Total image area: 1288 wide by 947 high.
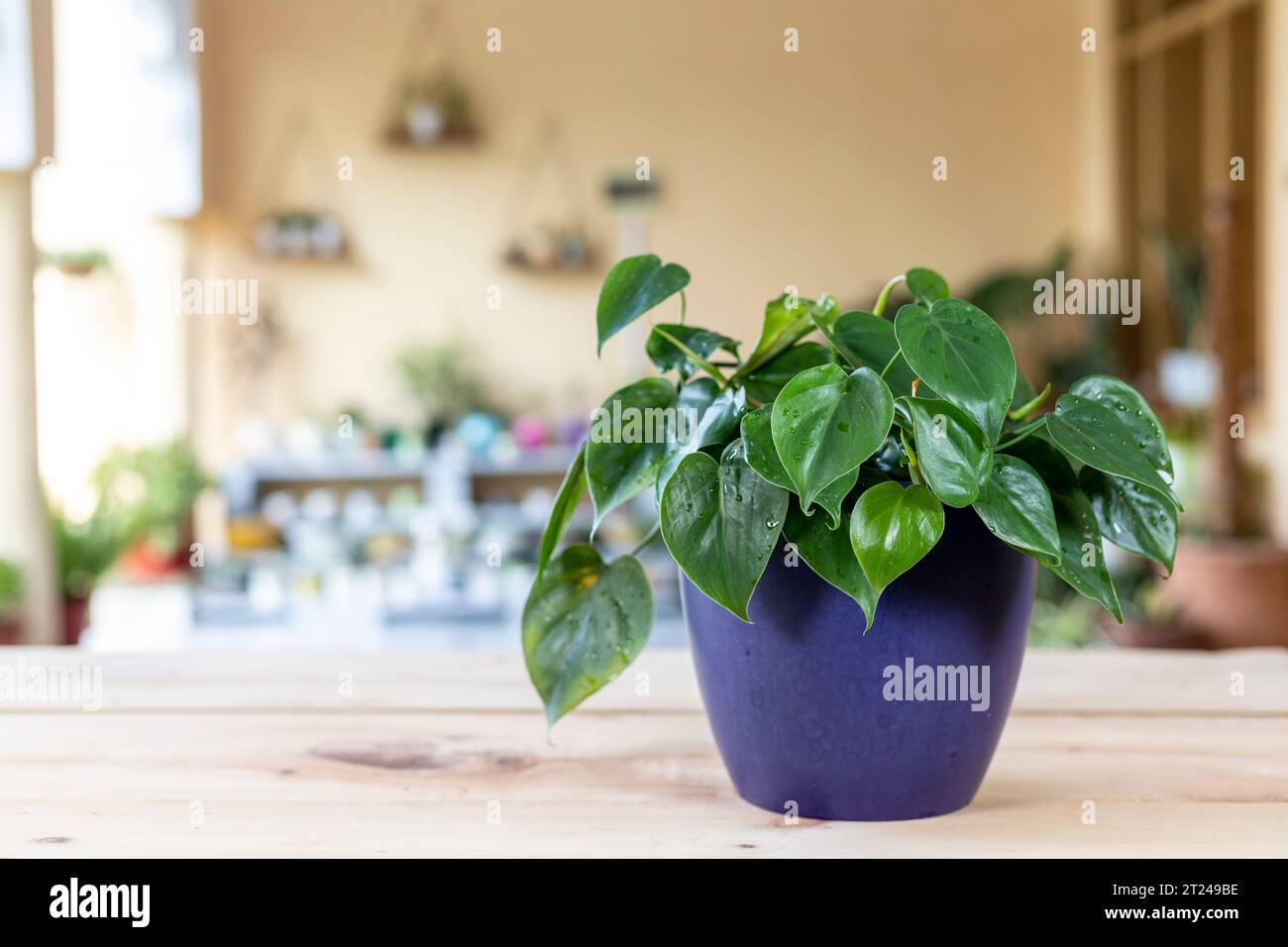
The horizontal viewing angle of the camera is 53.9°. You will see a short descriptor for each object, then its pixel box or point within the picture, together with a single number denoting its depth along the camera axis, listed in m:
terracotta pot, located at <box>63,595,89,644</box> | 4.23
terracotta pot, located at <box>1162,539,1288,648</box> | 4.00
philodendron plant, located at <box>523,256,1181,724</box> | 0.60
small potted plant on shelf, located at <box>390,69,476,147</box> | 6.13
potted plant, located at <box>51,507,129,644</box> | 4.29
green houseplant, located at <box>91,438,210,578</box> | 4.84
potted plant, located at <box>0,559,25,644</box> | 3.68
